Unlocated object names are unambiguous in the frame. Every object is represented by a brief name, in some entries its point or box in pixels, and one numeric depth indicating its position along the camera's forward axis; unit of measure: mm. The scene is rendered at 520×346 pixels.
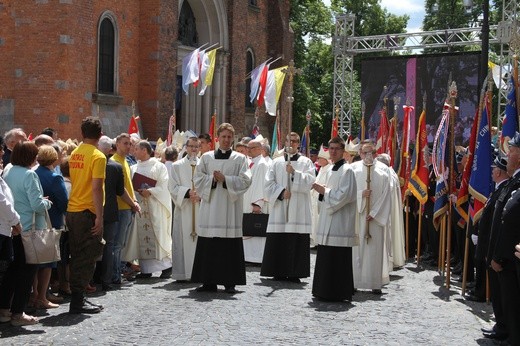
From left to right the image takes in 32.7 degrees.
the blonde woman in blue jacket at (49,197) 9555
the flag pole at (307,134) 13632
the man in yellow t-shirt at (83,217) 9469
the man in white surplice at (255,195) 14695
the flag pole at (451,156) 12145
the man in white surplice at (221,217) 11344
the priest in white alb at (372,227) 11852
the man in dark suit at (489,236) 8867
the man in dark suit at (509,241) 8031
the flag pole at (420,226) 14701
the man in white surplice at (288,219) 12688
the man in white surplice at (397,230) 14289
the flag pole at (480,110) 11594
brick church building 22375
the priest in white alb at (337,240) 10836
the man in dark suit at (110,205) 11172
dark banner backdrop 29125
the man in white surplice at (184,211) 12273
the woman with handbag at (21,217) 8820
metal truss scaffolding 28312
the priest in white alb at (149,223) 12758
